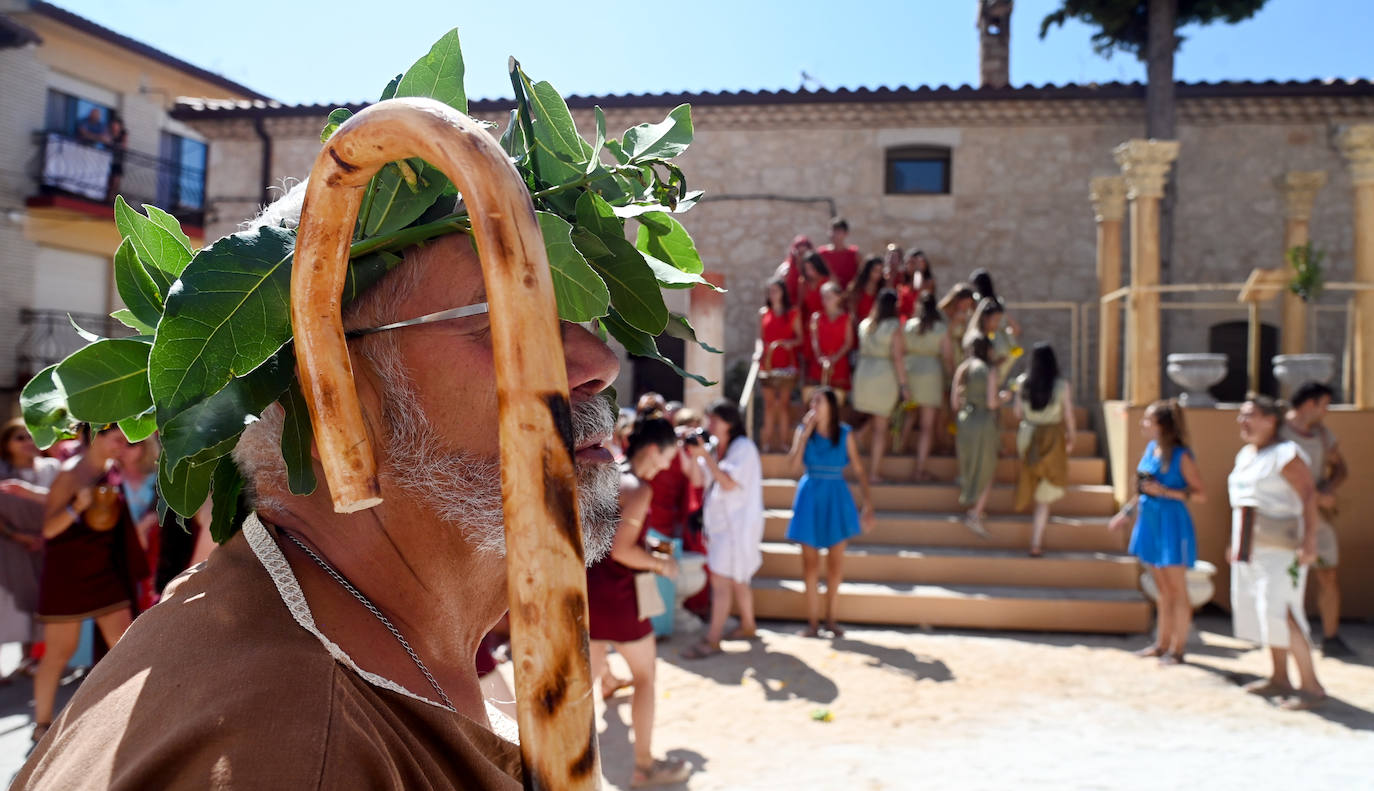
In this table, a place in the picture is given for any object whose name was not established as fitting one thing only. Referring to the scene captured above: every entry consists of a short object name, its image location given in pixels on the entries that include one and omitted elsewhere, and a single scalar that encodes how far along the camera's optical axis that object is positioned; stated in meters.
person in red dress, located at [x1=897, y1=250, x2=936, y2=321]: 10.42
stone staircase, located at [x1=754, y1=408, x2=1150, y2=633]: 8.25
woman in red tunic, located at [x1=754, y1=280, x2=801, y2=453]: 10.51
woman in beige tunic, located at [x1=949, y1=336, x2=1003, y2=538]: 9.05
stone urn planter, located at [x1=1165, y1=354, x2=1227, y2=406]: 9.21
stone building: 13.82
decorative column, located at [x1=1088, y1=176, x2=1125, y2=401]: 10.82
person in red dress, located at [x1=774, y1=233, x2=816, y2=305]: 10.98
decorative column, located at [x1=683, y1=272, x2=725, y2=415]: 9.93
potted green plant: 9.00
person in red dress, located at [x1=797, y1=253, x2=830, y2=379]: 10.66
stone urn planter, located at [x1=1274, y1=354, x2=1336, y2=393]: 8.98
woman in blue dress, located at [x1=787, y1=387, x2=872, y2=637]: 7.89
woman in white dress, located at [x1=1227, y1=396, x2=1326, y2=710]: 6.28
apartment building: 17.58
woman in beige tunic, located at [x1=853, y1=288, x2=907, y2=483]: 9.55
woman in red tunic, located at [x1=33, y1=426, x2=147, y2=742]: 5.25
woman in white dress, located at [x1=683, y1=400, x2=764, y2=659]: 7.63
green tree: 13.48
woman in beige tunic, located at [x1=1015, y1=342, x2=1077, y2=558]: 8.88
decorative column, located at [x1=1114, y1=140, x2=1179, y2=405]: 9.59
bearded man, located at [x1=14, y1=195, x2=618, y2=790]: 0.94
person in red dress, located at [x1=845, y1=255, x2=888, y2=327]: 10.64
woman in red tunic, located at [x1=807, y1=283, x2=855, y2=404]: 10.09
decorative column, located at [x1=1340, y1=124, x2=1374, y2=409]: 9.14
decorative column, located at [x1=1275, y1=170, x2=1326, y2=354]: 10.46
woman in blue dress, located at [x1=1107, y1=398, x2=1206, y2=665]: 7.04
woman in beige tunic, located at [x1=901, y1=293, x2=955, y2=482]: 9.72
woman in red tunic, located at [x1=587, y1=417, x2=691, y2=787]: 4.98
